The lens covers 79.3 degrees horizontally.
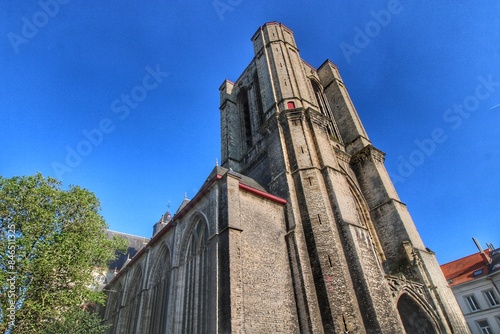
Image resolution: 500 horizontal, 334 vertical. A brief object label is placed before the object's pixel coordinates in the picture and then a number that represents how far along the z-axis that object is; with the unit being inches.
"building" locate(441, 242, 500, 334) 794.2
